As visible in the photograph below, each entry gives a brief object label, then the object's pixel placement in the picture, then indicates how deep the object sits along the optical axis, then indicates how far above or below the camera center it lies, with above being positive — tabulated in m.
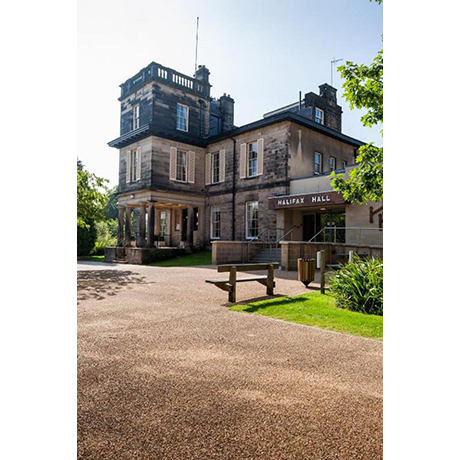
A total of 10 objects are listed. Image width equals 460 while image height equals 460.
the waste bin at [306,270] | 9.13 -0.99
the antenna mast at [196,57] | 21.73 +11.18
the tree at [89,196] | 13.23 +1.33
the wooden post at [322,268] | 8.06 -0.83
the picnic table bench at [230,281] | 7.05 -1.00
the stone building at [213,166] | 18.17 +3.81
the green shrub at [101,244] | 25.28 -0.98
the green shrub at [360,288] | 6.46 -1.07
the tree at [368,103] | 6.16 +2.28
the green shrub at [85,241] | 23.81 -0.70
